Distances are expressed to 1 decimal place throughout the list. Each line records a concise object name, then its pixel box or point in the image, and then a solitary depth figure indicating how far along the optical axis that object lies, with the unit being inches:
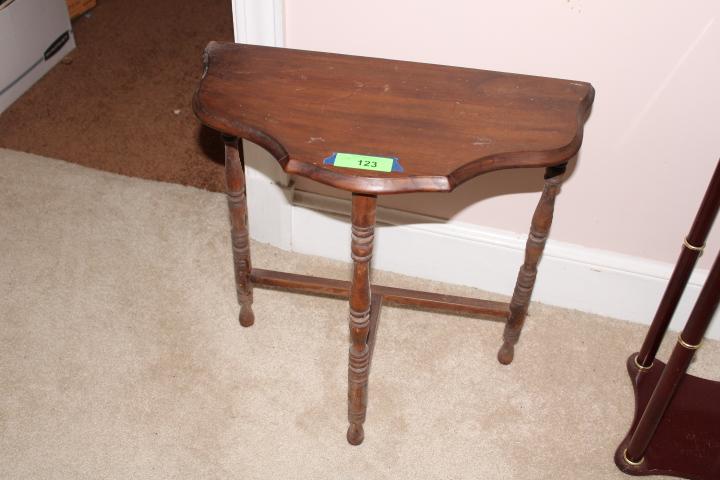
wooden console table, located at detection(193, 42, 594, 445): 48.8
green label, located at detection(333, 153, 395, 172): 48.1
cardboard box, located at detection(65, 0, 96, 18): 113.0
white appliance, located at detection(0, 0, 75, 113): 96.2
